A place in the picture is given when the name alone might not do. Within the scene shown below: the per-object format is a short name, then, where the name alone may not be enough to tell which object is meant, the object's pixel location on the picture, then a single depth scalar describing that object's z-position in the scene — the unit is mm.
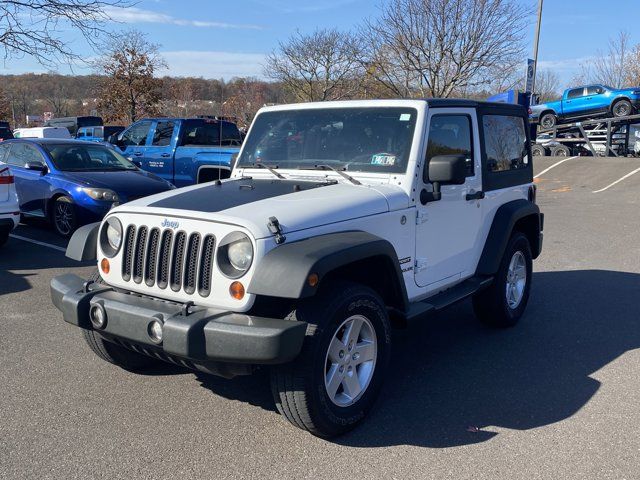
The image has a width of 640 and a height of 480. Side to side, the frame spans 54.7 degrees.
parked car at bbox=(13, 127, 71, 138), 21172
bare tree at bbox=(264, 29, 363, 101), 25844
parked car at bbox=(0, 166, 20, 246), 7953
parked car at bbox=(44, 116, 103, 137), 31875
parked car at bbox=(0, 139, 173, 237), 9023
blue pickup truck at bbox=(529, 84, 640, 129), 26016
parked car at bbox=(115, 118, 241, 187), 11552
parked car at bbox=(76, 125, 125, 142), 24831
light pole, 21688
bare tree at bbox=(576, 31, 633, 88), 39938
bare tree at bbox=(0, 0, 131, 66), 12469
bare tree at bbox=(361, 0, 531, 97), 21750
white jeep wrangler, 3264
